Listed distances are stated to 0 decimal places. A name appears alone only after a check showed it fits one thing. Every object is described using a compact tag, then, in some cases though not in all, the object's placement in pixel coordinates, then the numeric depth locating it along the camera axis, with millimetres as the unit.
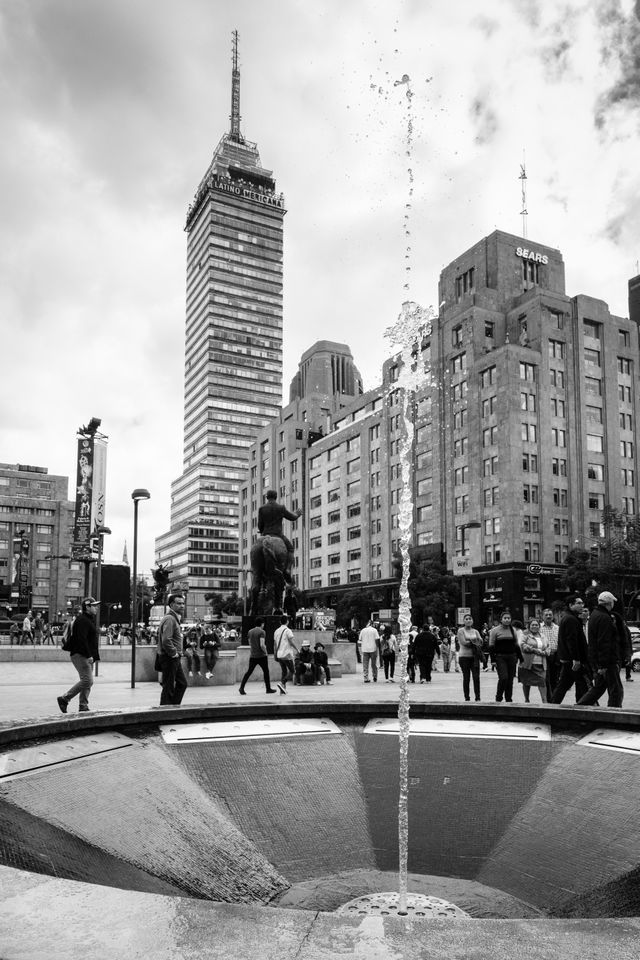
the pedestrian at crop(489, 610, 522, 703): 13227
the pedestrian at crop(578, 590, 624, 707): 9070
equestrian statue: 20266
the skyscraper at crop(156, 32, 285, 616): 167750
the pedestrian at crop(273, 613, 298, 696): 18656
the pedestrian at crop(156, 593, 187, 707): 10578
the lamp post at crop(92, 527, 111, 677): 30684
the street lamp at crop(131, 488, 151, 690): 19391
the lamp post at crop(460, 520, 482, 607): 60344
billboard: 35969
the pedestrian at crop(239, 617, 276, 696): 15977
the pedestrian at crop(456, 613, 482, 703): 15523
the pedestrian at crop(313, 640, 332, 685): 20895
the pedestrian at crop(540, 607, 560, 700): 13477
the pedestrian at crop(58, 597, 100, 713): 11781
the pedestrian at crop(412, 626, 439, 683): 20078
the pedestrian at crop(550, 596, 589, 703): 10359
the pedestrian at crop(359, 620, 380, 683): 22781
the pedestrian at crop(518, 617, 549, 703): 13531
